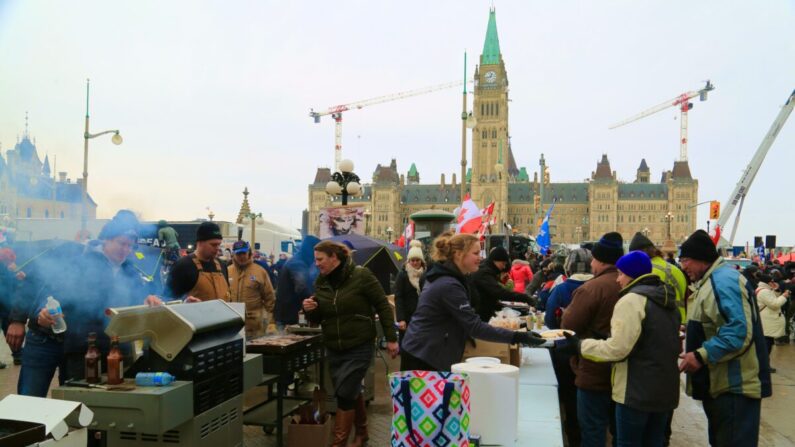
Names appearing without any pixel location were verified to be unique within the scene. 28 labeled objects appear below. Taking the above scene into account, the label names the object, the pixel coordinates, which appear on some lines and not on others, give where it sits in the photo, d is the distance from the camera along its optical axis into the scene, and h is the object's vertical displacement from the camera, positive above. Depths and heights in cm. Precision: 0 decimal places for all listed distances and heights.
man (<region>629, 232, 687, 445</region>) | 676 -36
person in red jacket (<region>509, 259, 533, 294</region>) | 1391 -94
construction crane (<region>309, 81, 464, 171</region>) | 14954 +2748
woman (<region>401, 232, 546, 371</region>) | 439 -57
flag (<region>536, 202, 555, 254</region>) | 2367 -19
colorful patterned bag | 287 -84
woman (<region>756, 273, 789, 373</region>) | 1123 -139
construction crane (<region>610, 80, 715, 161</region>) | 13862 +3044
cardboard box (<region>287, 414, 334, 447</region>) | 549 -184
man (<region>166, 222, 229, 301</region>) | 583 -43
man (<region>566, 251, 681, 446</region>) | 391 -75
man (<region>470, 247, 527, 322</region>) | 698 -59
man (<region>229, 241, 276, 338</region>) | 712 -71
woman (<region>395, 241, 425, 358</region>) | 748 -81
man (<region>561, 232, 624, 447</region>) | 456 -72
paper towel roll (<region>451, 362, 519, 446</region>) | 324 -93
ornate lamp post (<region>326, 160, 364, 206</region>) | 1362 +110
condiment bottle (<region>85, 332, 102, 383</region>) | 362 -81
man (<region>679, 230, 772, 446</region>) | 414 -84
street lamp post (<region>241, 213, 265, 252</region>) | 3199 +49
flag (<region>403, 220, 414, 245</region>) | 2152 -2
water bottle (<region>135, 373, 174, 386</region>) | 342 -85
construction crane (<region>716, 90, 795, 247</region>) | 2402 +278
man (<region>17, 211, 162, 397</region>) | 459 -59
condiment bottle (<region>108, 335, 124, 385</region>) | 350 -78
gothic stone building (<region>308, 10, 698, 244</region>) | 13625 +879
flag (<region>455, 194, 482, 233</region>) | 1605 +38
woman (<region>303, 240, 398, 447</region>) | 532 -78
